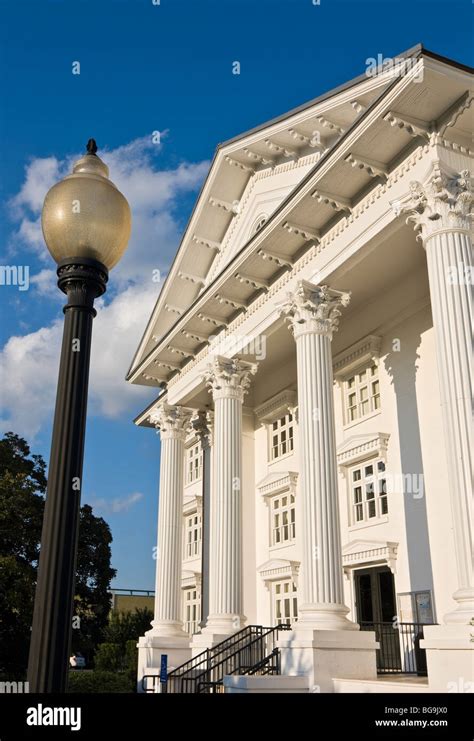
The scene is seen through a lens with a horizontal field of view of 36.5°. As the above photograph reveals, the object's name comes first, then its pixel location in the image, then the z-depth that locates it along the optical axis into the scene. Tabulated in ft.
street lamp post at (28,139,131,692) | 13.56
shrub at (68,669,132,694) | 88.07
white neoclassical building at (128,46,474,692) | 45.01
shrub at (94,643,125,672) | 109.40
